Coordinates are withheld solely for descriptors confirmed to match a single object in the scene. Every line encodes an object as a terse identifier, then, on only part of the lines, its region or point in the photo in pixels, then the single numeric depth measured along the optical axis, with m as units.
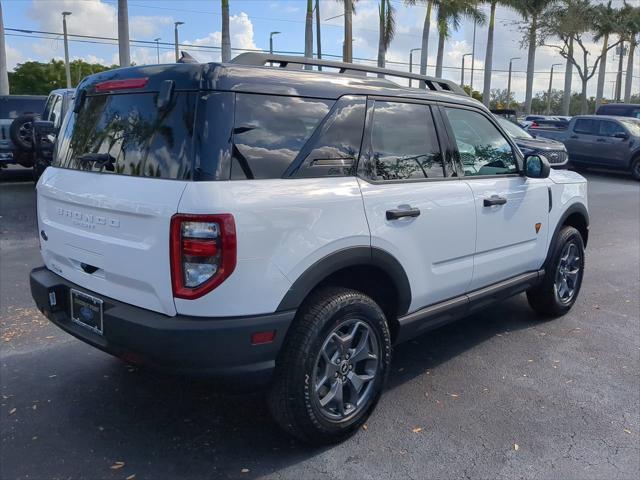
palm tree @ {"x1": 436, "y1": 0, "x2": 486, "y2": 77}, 28.88
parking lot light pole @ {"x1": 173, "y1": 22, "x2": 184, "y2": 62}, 40.70
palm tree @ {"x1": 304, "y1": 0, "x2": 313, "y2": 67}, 27.65
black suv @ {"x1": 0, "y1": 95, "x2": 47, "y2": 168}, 11.97
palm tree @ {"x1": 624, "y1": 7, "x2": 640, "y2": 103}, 40.44
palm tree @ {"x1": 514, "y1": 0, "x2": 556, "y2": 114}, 32.84
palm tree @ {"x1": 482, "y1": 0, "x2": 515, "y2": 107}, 32.19
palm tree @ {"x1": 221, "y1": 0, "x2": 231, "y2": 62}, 21.53
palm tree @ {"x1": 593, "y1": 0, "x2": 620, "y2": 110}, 39.06
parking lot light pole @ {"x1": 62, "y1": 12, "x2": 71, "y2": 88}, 38.72
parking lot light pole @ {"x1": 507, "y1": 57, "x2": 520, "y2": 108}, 65.94
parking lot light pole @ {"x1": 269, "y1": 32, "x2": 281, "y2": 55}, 43.38
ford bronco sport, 2.72
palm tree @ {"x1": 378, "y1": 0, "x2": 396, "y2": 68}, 28.06
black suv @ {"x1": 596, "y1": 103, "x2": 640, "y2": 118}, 22.80
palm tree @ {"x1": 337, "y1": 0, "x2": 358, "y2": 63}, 25.78
